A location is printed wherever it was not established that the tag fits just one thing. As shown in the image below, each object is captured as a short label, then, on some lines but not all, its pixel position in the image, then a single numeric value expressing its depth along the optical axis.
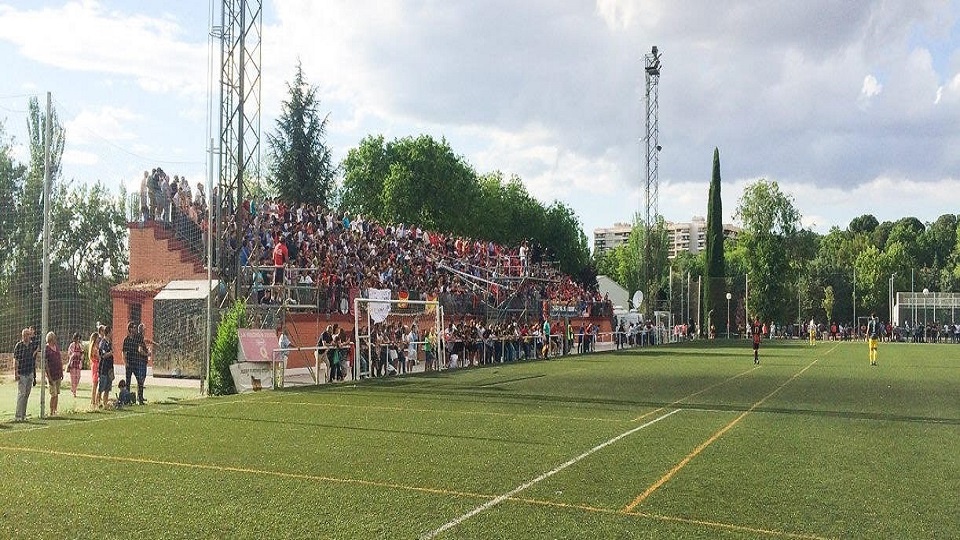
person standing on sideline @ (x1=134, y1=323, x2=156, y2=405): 16.31
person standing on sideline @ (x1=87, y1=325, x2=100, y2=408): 15.73
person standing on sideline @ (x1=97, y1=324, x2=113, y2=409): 15.80
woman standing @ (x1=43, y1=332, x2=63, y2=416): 14.53
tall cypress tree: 67.12
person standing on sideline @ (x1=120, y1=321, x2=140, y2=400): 16.36
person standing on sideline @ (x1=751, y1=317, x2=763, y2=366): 29.37
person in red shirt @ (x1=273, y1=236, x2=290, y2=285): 23.31
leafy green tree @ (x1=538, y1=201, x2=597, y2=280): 73.00
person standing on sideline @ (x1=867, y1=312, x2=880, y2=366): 29.56
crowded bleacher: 24.28
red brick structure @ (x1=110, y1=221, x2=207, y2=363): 24.92
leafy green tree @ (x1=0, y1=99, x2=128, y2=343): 16.18
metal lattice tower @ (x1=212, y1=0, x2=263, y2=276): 21.30
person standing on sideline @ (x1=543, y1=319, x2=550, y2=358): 34.38
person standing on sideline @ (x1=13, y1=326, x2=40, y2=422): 13.91
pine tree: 50.34
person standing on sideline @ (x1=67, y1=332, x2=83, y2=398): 17.58
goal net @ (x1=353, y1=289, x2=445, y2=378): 23.83
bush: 18.66
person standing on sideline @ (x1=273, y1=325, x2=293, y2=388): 20.00
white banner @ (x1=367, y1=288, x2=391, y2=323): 24.91
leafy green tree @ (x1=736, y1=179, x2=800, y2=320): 72.38
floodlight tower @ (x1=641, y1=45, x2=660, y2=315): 56.59
